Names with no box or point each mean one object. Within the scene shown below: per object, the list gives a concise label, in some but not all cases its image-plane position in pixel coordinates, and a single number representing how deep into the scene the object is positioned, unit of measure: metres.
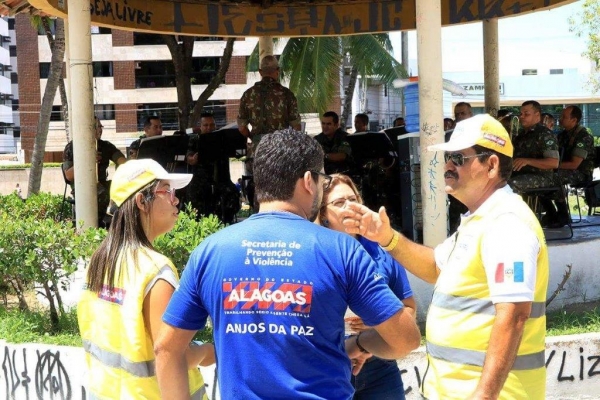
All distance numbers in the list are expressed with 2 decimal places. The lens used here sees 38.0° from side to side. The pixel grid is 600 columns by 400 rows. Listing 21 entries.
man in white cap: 3.02
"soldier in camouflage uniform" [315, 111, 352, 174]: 10.98
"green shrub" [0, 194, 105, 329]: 6.32
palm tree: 25.50
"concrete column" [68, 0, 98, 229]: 7.89
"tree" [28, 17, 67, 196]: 17.73
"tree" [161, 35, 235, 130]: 17.12
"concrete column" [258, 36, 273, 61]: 12.72
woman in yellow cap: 3.19
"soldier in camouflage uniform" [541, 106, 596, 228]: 9.55
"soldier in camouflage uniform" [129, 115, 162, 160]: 11.55
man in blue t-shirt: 2.57
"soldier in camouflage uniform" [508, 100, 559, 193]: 8.86
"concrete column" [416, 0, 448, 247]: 7.53
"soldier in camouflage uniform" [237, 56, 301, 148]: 10.09
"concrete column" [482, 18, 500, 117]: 11.74
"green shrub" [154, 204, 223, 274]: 6.29
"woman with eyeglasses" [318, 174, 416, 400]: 3.61
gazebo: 7.56
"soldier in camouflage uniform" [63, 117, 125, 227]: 9.68
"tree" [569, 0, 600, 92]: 34.28
